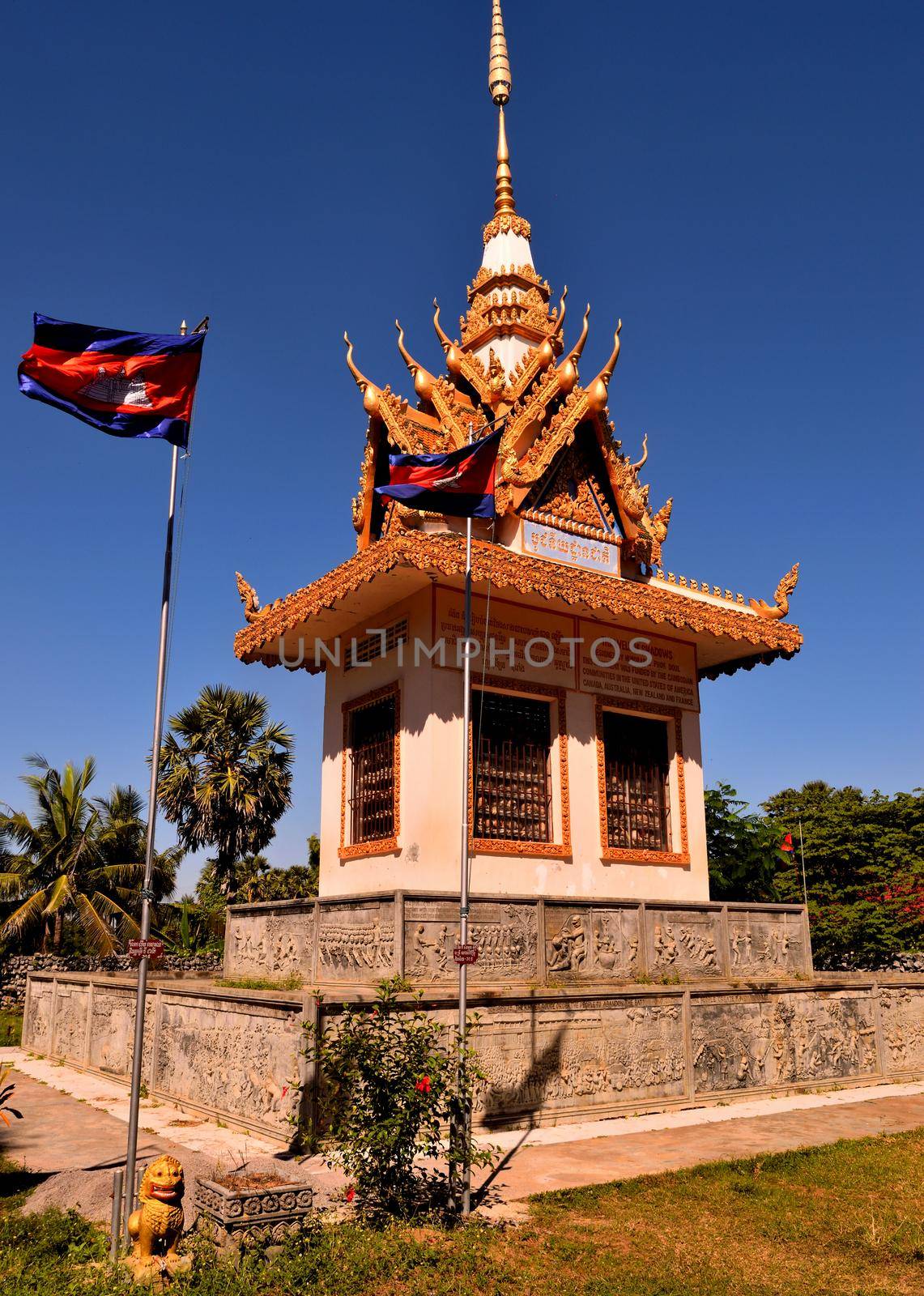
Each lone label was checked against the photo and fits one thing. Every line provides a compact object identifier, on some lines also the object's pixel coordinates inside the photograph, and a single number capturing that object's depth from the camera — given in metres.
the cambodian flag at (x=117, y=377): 9.05
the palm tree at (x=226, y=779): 30.50
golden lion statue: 6.42
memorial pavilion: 14.23
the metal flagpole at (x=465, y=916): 7.86
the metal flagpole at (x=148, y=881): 7.34
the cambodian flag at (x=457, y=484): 10.54
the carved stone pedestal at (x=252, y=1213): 6.51
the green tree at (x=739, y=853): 24.14
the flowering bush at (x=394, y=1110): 7.65
